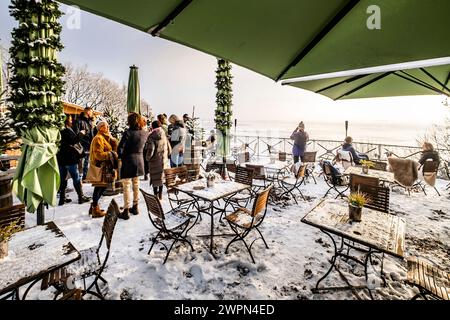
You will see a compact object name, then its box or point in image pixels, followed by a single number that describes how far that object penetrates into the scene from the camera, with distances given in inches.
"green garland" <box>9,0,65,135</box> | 100.6
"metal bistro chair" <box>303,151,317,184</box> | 286.0
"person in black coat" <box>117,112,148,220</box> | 146.8
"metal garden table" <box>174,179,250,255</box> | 122.0
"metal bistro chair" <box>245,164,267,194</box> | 193.5
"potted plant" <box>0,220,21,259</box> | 58.9
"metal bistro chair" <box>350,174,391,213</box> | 115.9
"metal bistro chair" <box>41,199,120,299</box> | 72.8
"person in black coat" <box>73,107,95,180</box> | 191.5
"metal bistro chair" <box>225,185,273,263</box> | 107.7
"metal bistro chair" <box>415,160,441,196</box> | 211.0
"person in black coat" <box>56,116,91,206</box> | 160.7
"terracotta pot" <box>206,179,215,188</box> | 140.2
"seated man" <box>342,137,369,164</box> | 270.8
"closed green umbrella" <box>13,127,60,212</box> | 104.9
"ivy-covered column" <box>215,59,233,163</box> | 250.1
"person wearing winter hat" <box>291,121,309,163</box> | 284.0
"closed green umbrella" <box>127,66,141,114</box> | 237.8
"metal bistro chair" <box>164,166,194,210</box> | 161.4
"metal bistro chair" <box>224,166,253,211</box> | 168.1
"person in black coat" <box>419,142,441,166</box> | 224.3
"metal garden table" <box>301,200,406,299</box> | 75.2
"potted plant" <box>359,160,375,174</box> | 183.7
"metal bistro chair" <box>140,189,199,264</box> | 102.7
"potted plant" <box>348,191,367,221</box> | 90.2
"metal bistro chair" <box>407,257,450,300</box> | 65.1
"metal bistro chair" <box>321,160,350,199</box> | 198.1
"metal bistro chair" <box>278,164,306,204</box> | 194.7
